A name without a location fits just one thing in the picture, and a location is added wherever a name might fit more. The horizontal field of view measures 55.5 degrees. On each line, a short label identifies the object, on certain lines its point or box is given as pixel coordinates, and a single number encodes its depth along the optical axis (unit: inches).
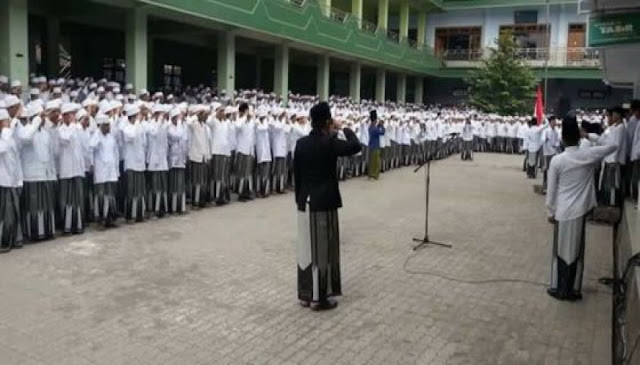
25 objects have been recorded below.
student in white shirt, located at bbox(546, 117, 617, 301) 223.6
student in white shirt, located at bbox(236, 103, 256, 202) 431.2
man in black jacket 203.8
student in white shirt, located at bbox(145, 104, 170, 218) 351.3
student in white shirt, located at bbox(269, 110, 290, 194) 466.9
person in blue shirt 610.2
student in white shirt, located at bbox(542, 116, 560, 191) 556.4
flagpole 1280.8
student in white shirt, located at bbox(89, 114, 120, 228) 321.4
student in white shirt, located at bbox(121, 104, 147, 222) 339.0
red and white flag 680.4
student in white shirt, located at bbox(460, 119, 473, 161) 908.0
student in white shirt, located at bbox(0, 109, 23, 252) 271.4
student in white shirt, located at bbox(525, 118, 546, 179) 617.1
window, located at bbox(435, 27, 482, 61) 1494.8
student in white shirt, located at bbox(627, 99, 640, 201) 362.6
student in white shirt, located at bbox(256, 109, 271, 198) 448.1
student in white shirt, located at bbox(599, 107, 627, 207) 371.2
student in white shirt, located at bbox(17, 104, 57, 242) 287.0
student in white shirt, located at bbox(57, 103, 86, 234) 305.3
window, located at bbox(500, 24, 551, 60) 1398.9
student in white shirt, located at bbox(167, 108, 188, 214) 364.2
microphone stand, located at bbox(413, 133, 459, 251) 309.3
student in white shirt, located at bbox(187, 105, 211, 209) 385.1
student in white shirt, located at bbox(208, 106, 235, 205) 409.1
